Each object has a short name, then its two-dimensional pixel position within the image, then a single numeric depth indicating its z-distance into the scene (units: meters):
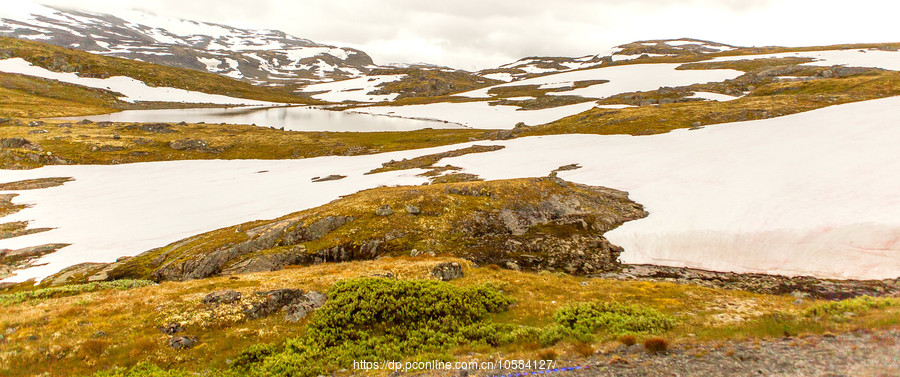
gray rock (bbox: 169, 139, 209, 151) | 92.50
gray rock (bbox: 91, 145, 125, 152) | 82.44
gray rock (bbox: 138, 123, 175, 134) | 104.34
